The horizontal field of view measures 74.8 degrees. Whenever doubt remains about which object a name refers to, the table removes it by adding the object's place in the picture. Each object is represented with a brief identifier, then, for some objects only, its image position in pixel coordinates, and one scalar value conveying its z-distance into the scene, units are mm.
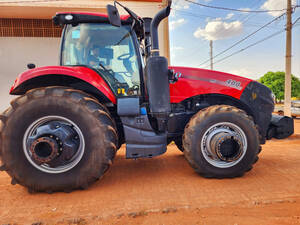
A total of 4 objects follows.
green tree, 42562
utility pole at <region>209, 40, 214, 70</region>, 32938
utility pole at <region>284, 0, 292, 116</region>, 10438
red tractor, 2309
